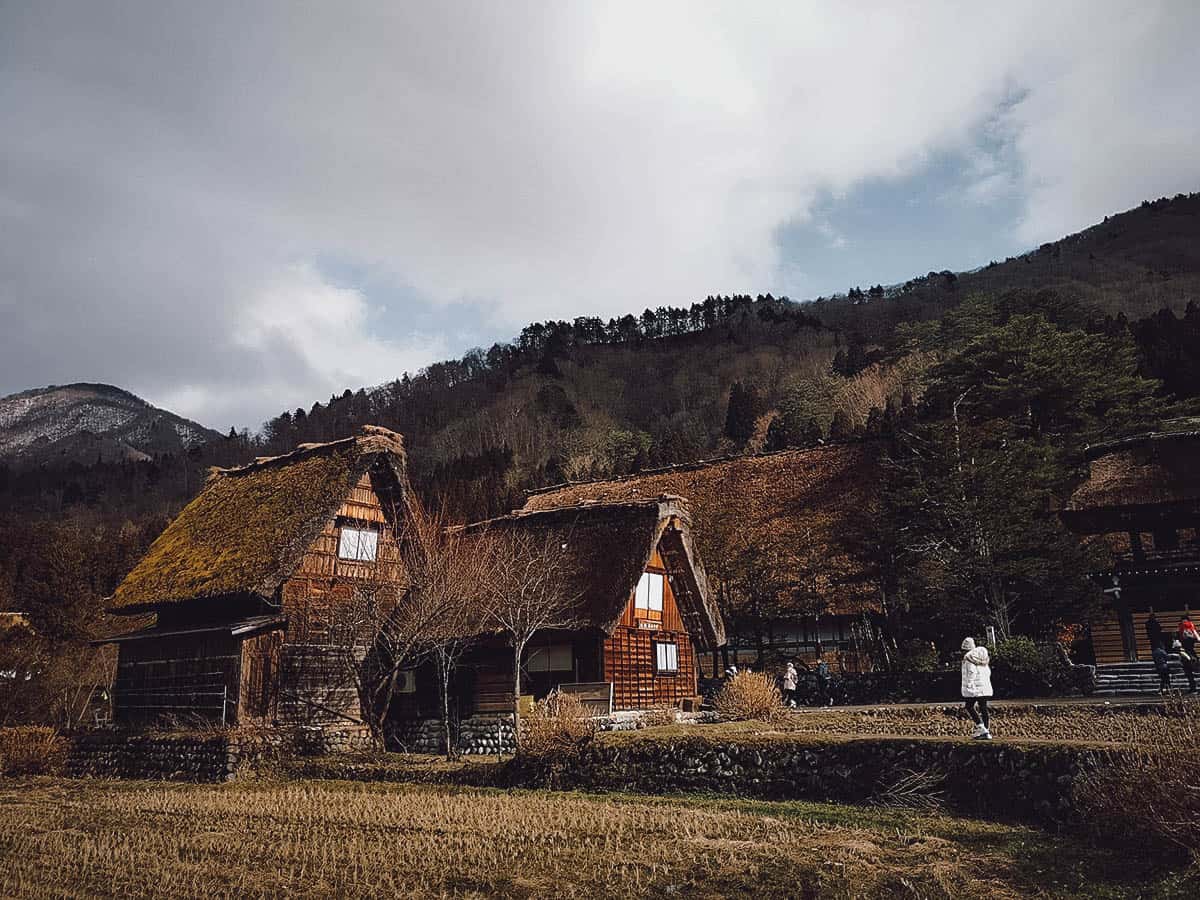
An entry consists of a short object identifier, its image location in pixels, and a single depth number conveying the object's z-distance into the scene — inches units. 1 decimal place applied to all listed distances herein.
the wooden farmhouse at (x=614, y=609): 869.8
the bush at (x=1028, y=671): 838.5
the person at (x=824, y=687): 996.6
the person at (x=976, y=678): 524.7
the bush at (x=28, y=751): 791.7
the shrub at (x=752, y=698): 780.0
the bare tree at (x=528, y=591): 792.3
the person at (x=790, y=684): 964.8
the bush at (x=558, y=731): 585.0
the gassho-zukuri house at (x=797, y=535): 1162.0
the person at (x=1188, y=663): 659.4
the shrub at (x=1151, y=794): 299.7
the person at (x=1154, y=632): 771.4
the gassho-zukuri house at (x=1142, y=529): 1036.5
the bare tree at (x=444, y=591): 780.6
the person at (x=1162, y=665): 723.4
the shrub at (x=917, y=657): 958.4
